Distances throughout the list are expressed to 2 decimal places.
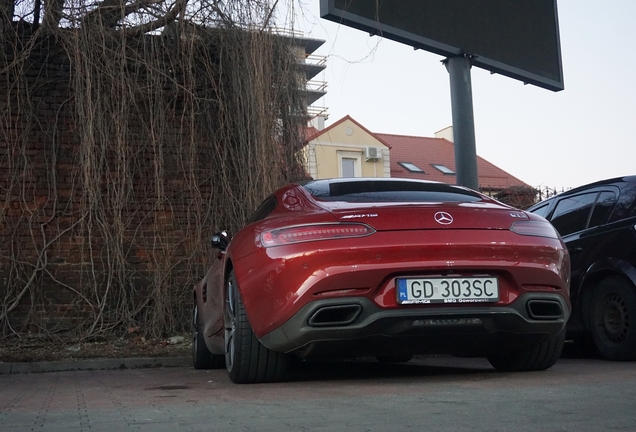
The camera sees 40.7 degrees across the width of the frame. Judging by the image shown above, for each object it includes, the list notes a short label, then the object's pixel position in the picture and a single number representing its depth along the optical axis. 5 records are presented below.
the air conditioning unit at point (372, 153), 43.59
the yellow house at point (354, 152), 43.16
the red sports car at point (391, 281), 4.86
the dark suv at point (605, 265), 6.79
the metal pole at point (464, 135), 10.45
